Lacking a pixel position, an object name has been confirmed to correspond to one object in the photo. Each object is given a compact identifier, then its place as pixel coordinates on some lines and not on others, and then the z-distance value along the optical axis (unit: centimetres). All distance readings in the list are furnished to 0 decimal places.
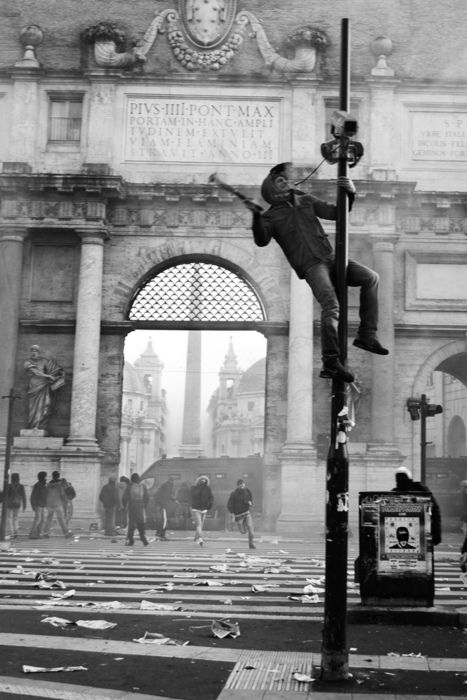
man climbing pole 764
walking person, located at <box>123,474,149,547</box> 2122
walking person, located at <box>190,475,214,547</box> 2230
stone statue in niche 2800
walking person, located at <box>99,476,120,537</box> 2525
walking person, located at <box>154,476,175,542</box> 2389
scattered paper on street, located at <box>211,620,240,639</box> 900
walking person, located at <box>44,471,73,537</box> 2377
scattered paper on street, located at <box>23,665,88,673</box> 721
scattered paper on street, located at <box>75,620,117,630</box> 933
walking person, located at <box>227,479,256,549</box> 2214
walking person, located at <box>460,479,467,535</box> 1941
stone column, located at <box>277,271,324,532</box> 2669
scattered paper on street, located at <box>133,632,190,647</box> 856
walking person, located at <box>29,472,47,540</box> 2380
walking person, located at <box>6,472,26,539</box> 2395
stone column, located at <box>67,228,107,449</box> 2762
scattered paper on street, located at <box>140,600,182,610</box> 1074
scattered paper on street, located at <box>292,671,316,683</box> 704
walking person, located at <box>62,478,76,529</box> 2530
